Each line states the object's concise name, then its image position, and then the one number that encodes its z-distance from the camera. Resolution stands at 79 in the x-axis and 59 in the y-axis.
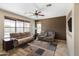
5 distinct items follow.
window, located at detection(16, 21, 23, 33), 2.90
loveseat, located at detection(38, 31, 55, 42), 3.00
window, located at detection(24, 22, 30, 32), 3.10
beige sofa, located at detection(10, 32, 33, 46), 2.42
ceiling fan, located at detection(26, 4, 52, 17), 2.05
